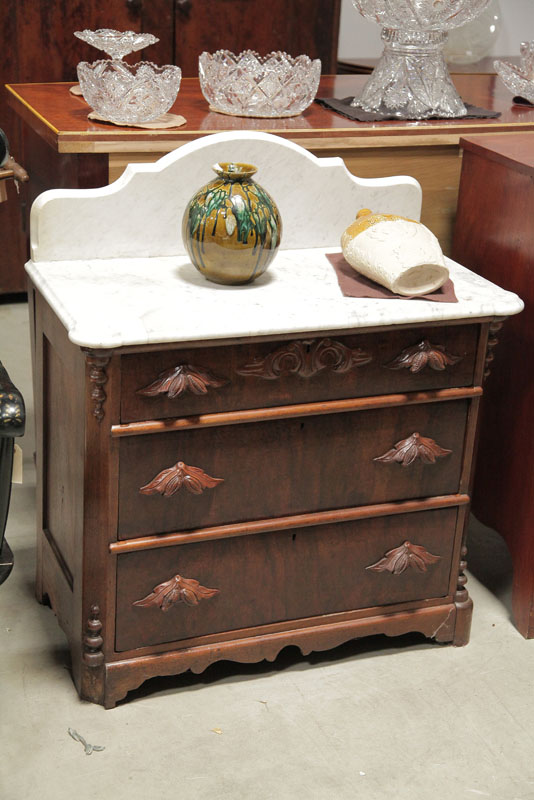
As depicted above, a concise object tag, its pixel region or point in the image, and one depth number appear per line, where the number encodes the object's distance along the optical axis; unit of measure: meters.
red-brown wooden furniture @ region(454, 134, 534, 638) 2.09
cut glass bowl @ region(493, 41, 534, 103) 2.61
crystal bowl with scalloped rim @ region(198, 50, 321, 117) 2.29
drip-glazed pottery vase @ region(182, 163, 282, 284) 1.83
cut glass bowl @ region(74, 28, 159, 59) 2.34
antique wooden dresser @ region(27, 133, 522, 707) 1.76
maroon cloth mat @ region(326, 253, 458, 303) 1.89
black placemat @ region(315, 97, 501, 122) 2.35
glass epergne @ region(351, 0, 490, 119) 2.32
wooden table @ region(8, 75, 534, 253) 2.11
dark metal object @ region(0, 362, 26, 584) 1.49
